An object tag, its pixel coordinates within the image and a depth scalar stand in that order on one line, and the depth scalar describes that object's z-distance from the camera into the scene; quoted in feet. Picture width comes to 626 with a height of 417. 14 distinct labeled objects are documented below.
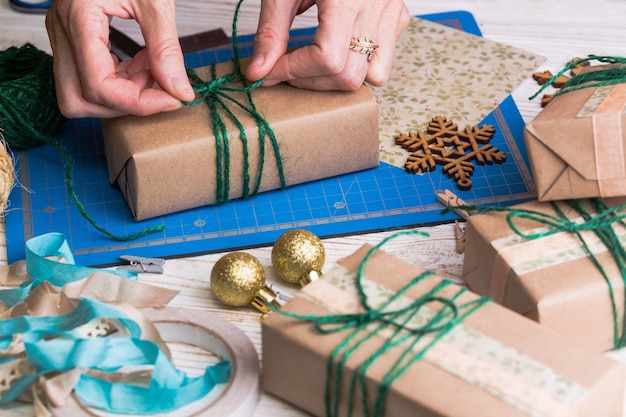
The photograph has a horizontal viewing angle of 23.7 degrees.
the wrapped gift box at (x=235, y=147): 3.17
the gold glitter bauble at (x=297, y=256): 2.98
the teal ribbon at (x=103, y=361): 2.76
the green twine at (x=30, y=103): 3.34
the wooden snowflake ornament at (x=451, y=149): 3.37
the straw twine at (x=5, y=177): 3.18
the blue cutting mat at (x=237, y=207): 3.19
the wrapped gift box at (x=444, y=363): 2.56
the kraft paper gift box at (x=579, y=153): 2.91
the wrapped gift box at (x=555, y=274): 2.78
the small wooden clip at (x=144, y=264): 3.10
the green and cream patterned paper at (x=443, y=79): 3.55
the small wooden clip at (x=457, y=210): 3.14
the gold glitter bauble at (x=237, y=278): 2.94
